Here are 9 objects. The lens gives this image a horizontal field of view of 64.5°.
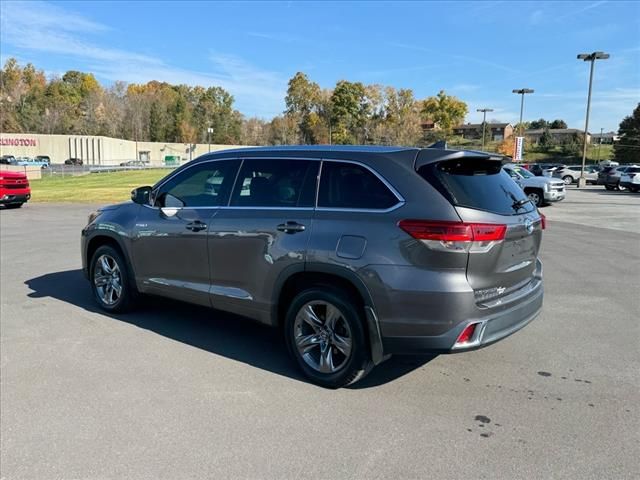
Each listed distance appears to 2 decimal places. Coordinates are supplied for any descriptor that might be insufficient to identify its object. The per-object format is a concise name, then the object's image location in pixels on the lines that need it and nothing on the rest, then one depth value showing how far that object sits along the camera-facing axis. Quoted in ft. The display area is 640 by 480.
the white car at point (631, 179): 106.01
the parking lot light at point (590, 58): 111.34
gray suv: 11.25
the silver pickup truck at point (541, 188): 66.74
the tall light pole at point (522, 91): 174.76
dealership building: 255.50
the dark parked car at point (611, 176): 109.40
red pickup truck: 58.23
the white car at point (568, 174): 138.51
